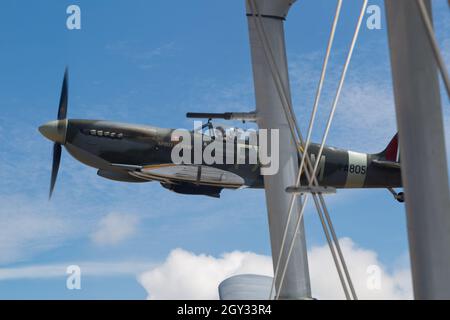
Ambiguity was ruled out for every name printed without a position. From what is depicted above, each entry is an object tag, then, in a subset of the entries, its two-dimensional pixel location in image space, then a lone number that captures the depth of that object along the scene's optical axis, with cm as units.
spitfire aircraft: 3428
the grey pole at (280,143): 1272
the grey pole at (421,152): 604
